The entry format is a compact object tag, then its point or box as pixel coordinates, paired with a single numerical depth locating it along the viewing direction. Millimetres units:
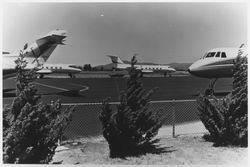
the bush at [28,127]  5750
